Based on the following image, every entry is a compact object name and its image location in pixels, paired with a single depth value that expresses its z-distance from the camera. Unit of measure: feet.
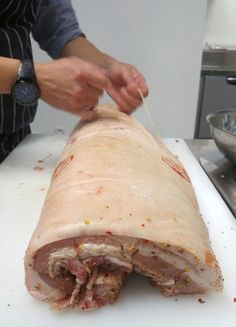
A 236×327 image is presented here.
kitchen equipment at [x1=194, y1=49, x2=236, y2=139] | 8.91
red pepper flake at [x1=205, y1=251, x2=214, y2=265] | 1.89
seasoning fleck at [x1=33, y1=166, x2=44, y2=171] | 3.59
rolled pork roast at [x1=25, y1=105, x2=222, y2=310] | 1.82
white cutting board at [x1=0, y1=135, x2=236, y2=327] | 1.91
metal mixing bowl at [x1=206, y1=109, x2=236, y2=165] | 3.34
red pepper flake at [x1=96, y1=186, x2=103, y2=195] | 2.01
